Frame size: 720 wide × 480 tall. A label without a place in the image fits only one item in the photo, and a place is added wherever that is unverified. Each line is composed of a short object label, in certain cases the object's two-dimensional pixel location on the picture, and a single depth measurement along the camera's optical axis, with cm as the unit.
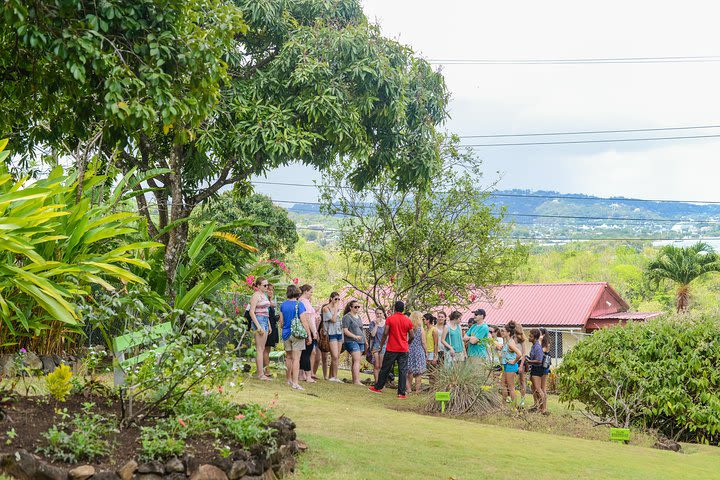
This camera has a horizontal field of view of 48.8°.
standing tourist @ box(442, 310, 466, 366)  1491
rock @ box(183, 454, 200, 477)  582
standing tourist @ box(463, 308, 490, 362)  1427
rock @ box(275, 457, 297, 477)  676
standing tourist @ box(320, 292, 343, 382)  1420
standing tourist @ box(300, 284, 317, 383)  1288
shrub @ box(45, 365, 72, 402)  679
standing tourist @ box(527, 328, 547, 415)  1336
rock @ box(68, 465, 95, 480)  527
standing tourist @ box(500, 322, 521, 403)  1314
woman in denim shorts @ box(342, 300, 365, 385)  1462
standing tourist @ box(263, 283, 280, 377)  1395
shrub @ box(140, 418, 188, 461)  588
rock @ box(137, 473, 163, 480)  560
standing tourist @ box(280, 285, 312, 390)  1272
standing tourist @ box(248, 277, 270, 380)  1255
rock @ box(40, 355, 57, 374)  937
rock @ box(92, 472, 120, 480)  532
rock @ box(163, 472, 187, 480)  571
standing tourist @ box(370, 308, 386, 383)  1599
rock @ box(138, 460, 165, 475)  562
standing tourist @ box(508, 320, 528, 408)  1307
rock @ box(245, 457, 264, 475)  623
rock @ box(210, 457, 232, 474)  604
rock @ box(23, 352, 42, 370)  880
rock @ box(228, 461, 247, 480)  605
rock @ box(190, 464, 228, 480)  584
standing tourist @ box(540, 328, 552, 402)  1355
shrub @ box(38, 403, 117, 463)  563
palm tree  3562
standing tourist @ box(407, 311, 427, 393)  1449
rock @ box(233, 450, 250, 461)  631
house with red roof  4034
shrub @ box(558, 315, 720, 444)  1205
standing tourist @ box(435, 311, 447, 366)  1505
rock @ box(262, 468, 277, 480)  646
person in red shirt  1381
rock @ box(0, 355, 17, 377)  779
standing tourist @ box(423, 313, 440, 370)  1519
